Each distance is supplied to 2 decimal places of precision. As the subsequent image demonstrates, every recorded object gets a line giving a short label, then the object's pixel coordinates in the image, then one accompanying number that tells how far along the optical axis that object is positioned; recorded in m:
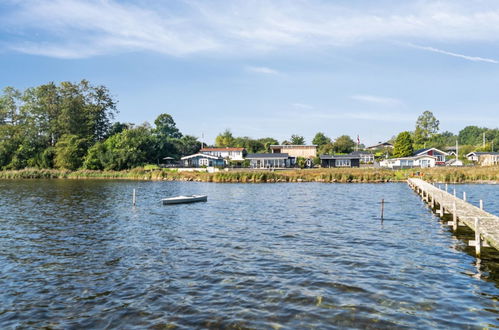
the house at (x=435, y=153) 99.31
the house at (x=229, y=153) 106.75
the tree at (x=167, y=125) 146.50
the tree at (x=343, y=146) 120.17
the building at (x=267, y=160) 96.25
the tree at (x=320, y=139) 134.98
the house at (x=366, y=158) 110.75
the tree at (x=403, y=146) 101.88
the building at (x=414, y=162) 91.36
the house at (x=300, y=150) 110.00
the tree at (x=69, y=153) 88.19
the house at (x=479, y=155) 90.57
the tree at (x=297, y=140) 131.88
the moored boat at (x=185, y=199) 35.62
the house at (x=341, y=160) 97.81
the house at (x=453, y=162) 89.36
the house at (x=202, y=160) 97.69
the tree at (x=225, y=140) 131.64
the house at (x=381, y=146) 145.27
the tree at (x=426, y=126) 137.68
